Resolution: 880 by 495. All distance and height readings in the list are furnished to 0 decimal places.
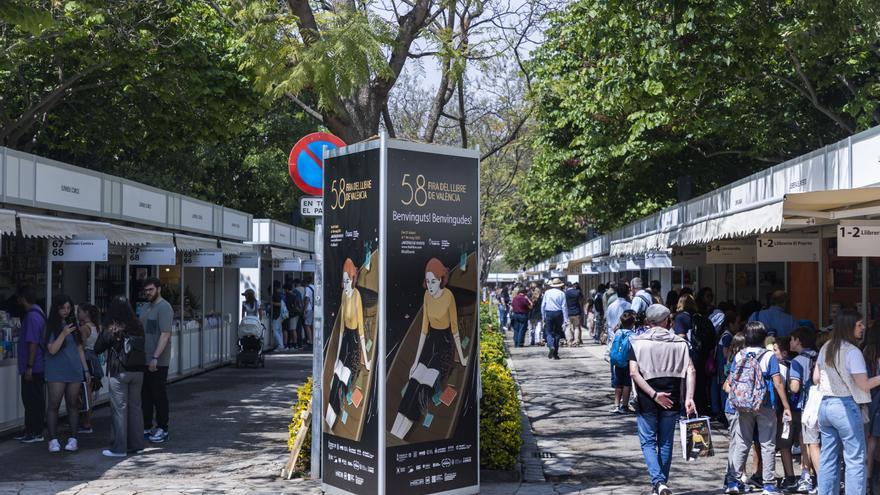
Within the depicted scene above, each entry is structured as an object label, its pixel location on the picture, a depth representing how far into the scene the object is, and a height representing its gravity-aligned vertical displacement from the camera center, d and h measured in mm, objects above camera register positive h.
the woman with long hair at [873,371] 7445 -650
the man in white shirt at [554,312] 22156 -632
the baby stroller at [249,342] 19922 -1191
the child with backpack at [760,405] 8180 -983
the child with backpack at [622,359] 12773 -981
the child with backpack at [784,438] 8477 -1315
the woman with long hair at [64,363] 10344 -851
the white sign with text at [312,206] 8406 +663
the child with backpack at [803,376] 8383 -779
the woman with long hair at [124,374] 10102 -929
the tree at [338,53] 9547 +2341
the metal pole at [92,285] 13672 -23
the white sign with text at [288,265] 24922 +472
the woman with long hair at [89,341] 11445 -691
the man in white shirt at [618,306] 16516 -368
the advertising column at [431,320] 7098 -271
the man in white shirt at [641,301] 14750 -253
